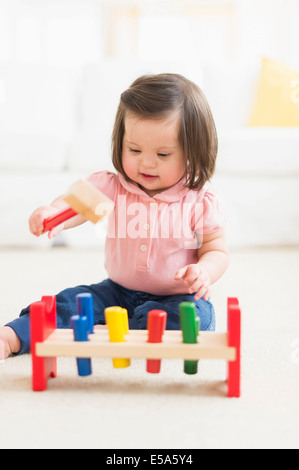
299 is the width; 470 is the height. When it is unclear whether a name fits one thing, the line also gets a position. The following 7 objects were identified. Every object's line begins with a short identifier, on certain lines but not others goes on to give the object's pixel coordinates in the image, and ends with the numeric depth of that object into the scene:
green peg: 0.72
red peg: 0.73
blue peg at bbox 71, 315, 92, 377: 0.74
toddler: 0.90
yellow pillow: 2.12
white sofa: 1.85
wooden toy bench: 0.72
